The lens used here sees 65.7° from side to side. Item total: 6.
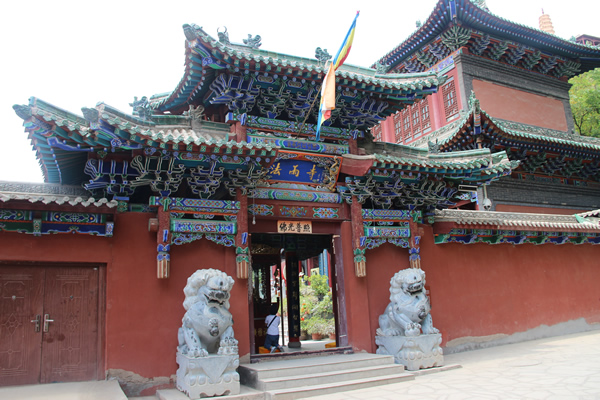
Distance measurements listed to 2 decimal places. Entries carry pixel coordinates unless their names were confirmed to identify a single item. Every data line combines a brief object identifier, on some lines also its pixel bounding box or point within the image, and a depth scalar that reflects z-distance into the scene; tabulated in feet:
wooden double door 21.53
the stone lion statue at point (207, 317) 21.12
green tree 73.20
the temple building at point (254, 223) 22.15
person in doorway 32.45
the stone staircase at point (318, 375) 21.44
